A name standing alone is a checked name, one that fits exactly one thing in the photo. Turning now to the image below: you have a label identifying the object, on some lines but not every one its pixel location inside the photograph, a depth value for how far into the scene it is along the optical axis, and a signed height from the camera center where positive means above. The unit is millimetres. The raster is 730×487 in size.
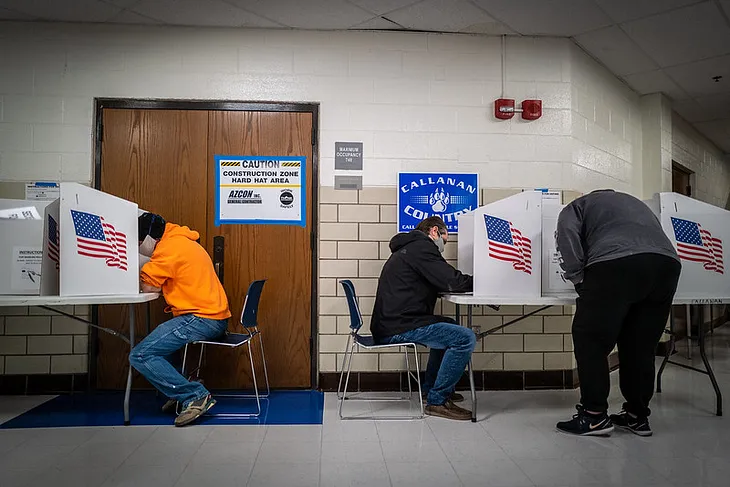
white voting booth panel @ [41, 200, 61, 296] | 3143 +24
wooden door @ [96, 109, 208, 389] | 3914 +615
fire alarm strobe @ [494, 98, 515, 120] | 4035 +1120
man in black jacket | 3203 -309
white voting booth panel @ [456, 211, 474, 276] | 3621 +112
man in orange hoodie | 3133 -282
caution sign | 3951 +483
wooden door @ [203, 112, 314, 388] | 3951 -42
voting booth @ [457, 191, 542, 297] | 3246 +81
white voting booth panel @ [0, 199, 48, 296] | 3387 +5
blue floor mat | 3188 -963
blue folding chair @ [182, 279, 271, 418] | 3332 -418
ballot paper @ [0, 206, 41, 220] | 3436 +262
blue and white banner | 4020 +450
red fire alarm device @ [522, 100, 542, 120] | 4043 +1114
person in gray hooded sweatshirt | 2814 -163
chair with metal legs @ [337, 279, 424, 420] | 3291 -524
